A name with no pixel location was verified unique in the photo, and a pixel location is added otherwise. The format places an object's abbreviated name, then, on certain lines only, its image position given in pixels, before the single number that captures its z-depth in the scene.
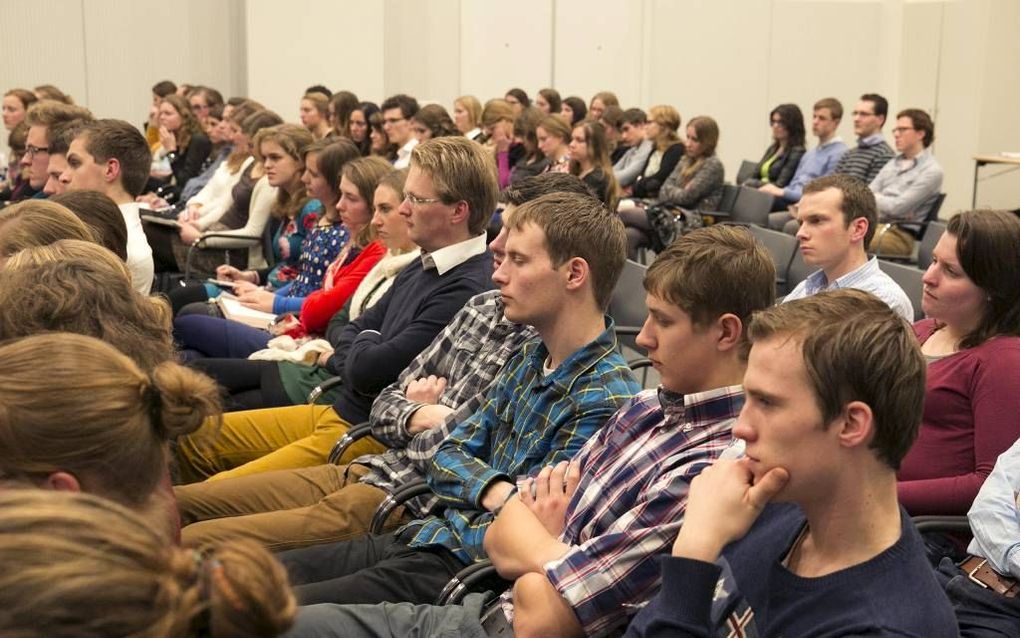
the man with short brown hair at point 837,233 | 4.01
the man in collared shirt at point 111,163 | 4.70
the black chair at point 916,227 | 6.97
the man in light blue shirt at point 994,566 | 2.21
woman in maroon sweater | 2.56
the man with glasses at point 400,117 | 9.18
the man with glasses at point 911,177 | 7.59
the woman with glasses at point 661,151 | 9.36
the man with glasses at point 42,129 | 5.96
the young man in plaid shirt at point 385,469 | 2.80
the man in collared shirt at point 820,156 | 8.77
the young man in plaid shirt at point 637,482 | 2.01
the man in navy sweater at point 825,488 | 1.58
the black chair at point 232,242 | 6.30
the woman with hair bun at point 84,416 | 1.66
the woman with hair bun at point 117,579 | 0.98
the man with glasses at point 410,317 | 3.42
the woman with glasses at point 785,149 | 9.41
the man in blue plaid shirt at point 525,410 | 2.46
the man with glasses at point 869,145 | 8.55
